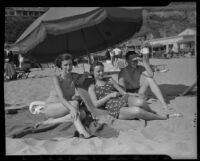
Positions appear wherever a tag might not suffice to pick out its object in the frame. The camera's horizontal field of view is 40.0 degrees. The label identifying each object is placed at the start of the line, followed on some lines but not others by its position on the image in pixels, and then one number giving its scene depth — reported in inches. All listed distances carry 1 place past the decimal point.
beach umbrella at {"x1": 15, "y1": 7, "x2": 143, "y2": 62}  132.6
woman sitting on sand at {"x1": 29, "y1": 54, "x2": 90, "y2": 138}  137.6
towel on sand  137.3
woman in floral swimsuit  148.2
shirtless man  167.5
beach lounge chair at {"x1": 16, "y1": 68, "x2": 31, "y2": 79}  249.5
